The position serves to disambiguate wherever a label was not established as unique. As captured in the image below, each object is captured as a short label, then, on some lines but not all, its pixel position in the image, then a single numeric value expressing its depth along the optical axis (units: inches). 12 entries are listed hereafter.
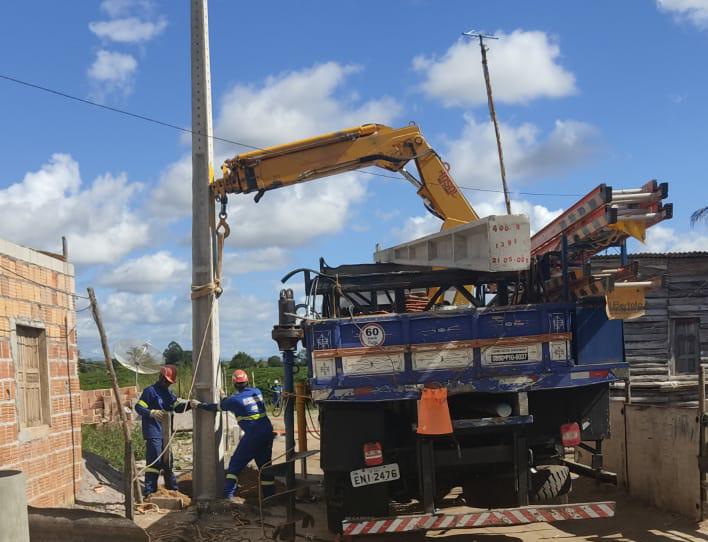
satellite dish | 544.1
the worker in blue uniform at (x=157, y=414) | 420.2
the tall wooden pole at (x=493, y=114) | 777.6
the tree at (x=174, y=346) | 1891.2
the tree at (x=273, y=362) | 2461.4
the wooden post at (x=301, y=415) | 340.5
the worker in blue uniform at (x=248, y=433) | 392.8
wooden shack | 644.7
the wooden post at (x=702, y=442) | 334.6
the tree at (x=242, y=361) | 2298.2
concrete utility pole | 384.2
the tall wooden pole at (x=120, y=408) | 280.2
